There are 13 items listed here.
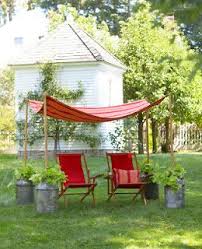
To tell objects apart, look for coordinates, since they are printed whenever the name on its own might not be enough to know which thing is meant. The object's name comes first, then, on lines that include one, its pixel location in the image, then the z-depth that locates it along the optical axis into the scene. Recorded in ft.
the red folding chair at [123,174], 30.22
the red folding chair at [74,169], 30.86
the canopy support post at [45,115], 27.35
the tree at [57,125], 67.67
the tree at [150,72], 78.59
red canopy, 28.94
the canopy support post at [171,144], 29.78
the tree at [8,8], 140.46
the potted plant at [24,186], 31.27
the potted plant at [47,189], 27.73
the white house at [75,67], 68.39
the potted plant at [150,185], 32.17
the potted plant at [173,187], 28.60
